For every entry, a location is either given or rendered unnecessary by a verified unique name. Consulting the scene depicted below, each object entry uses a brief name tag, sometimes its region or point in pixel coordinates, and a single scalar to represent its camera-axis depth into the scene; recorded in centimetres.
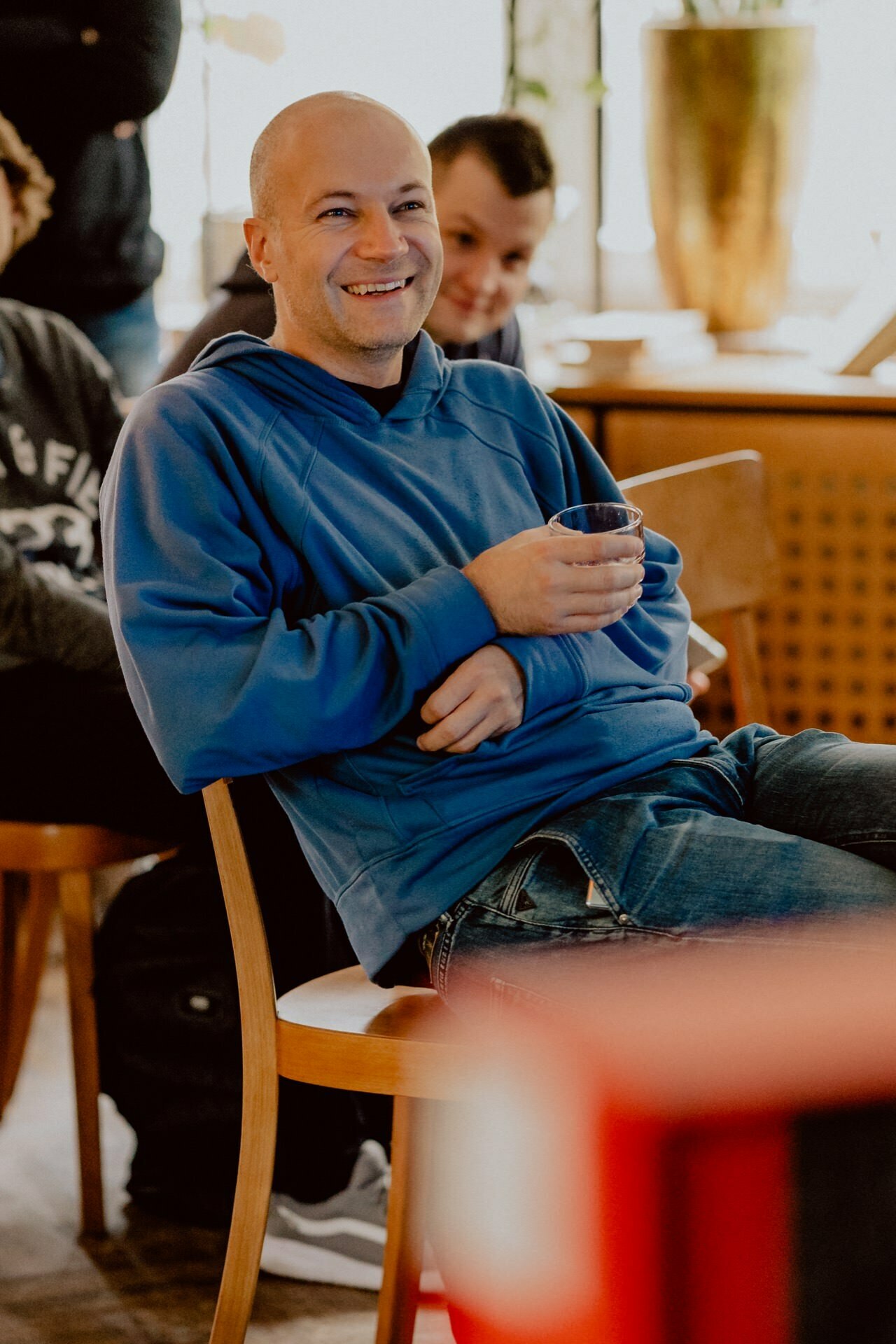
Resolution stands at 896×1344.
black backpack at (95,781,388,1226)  366
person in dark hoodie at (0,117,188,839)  372
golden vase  446
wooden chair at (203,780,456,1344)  318
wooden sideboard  437
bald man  310
